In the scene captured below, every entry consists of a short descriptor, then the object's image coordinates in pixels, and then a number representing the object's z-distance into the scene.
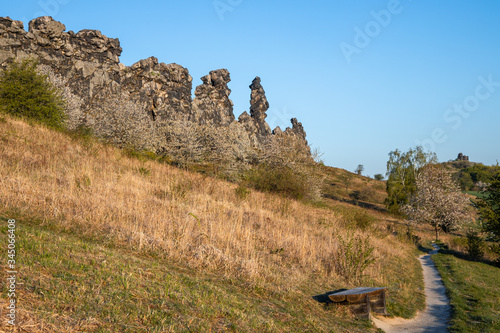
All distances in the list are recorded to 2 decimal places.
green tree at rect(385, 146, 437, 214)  52.30
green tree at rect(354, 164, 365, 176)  108.62
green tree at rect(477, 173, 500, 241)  23.45
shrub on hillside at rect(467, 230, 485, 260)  23.16
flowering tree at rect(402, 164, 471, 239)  38.19
